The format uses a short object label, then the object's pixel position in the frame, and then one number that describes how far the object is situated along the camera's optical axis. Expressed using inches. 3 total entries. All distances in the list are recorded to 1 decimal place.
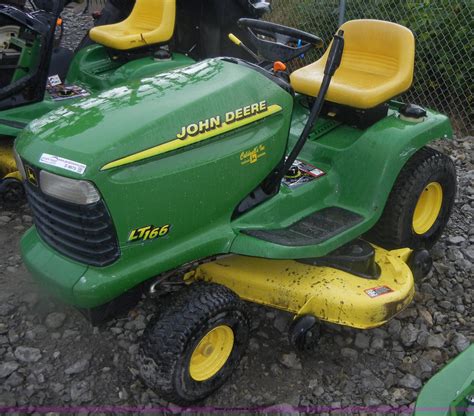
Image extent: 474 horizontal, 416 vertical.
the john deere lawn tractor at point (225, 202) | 78.1
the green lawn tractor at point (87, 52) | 144.6
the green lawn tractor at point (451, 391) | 68.7
